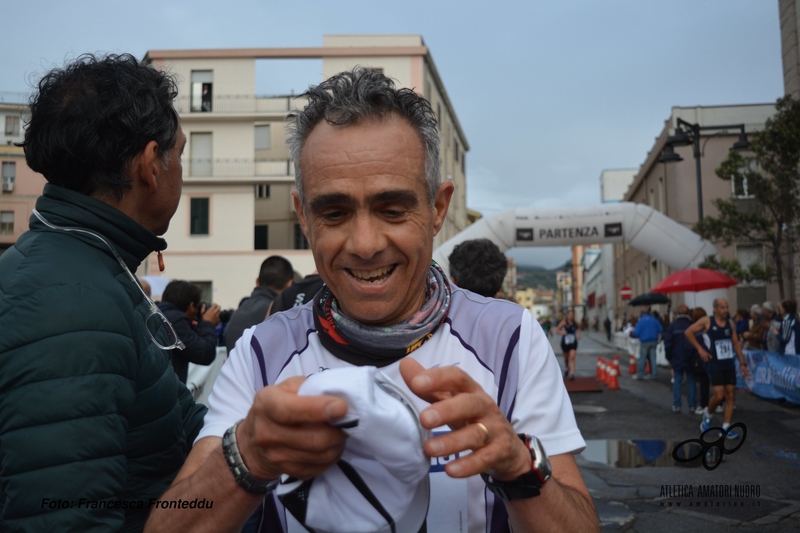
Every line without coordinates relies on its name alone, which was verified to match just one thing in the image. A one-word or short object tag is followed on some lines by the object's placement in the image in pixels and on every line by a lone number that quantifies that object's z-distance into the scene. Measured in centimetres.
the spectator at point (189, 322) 536
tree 1423
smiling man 152
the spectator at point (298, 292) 502
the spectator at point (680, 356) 1191
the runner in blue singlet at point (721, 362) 980
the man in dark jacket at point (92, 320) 148
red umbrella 1477
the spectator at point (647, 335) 1770
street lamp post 1551
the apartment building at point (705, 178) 2564
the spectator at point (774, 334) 1301
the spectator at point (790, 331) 1189
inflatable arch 1658
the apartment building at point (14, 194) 3684
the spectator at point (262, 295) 591
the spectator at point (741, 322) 1636
